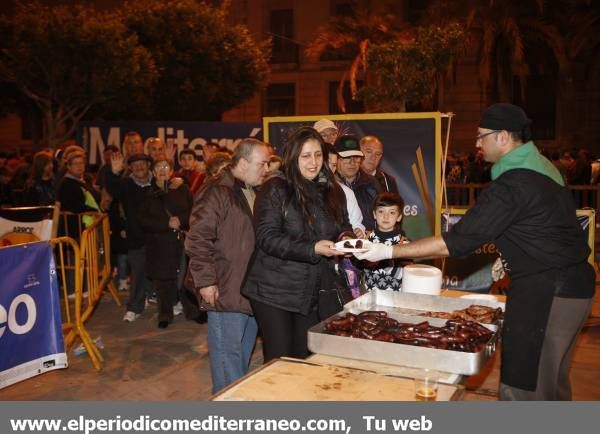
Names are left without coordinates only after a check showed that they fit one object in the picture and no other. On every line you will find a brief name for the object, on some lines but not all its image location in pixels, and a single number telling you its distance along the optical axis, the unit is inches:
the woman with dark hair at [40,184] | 360.8
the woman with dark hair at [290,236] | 159.2
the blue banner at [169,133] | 542.6
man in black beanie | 130.0
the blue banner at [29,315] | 192.2
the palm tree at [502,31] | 856.9
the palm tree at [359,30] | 874.8
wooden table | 111.4
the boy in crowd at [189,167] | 378.6
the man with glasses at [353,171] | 247.8
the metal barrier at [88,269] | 235.1
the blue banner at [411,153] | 285.3
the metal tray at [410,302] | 164.7
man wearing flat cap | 317.4
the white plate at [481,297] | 177.2
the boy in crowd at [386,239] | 208.7
